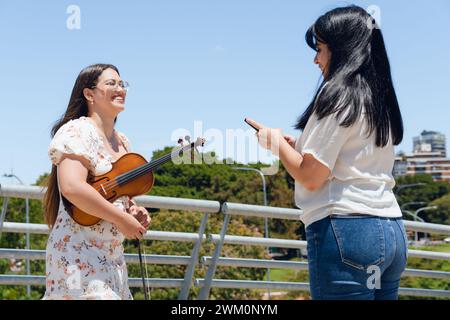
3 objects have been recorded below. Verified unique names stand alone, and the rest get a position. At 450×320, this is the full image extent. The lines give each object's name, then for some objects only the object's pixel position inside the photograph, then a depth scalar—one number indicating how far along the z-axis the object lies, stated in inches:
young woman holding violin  121.0
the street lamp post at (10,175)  1393.1
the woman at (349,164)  99.0
